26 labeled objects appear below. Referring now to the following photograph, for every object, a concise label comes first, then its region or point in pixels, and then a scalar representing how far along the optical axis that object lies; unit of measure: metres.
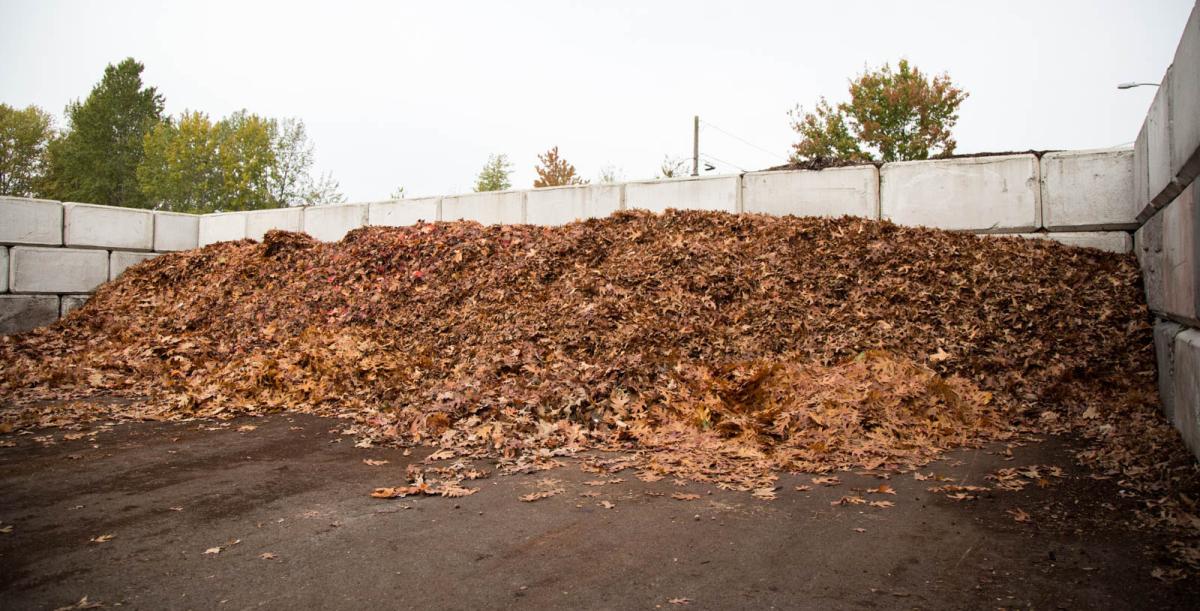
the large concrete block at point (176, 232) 11.82
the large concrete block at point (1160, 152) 4.54
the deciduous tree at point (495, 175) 36.56
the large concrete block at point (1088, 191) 6.78
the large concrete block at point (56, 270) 10.05
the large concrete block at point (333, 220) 11.06
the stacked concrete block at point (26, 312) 9.92
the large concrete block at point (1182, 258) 3.63
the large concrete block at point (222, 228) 11.98
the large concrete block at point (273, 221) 11.58
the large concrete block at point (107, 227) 10.64
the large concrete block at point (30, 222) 9.94
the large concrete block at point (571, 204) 9.26
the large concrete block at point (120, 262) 11.11
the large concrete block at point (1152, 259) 5.08
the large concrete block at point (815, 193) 7.92
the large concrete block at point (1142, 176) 5.69
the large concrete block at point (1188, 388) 3.70
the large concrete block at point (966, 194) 7.20
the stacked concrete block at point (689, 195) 8.59
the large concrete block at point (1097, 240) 6.80
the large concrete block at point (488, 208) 9.88
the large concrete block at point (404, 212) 10.54
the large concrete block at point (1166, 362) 4.52
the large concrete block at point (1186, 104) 3.51
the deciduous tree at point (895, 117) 28.62
